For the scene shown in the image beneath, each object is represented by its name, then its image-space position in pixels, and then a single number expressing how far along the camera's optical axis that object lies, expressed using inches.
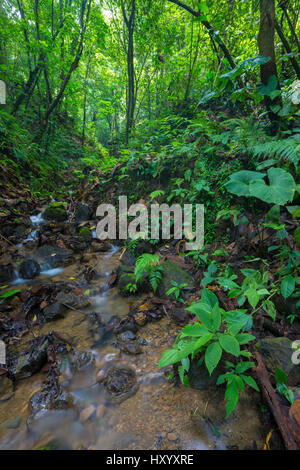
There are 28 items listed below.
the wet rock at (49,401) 65.2
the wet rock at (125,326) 96.4
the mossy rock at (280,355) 60.1
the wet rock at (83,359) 80.2
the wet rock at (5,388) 68.6
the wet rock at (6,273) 135.2
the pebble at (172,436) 53.5
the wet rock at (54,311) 105.7
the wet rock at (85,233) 199.9
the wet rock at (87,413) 62.0
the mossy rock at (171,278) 115.0
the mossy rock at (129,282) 123.3
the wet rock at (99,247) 182.7
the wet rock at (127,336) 92.4
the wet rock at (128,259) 157.6
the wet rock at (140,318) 99.0
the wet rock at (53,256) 161.2
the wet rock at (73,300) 116.0
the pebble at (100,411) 62.3
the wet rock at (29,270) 143.3
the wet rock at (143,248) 157.2
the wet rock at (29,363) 75.6
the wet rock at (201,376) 64.5
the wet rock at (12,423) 59.8
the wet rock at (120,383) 68.1
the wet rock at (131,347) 84.5
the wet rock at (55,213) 221.3
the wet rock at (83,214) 230.8
